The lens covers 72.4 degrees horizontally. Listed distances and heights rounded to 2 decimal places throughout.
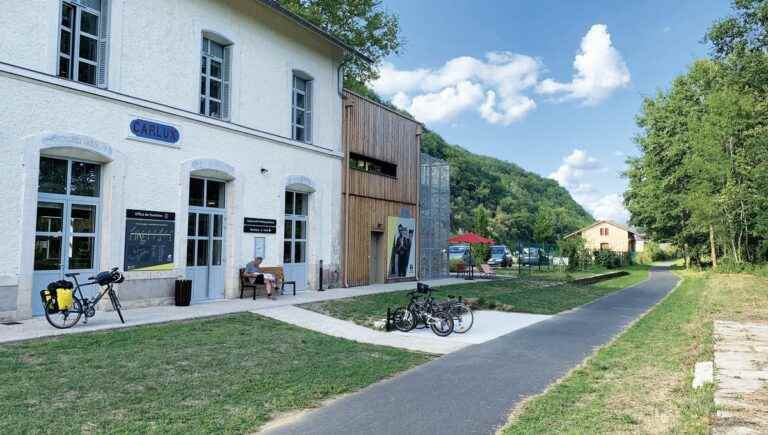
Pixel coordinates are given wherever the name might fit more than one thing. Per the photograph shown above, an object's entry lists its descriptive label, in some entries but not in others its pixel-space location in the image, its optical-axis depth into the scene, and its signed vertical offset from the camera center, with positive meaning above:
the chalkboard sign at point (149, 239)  11.70 +0.32
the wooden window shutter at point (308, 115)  17.53 +4.65
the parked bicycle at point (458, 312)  10.12 -1.13
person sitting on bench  14.38 -0.61
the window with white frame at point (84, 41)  10.86 +4.51
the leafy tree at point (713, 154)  23.28 +6.56
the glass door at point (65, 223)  10.34 +0.63
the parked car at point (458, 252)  37.13 +0.17
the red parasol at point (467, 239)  27.23 +0.80
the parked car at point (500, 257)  40.88 -0.21
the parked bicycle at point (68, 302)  8.75 -0.84
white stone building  9.98 +2.59
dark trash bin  12.43 -0.92
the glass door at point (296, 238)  16.72 +0.50
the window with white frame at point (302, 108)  17.16 +4.82
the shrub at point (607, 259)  42.16 -0.35
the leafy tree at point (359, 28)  28.83 +12.79
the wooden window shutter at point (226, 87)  14.46 +4.61
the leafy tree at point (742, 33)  22.06 +9.65
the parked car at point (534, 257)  39.55 -0.20
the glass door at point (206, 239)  13.55 +0.38
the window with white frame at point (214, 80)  13.95 +4.71
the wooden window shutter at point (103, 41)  11.43 +4.63
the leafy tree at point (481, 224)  50.10 +2.89
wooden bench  14.45 -0.82
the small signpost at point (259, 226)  14.78 +0.81
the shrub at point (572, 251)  36.09 +0.26
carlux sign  11.84 +2.85
